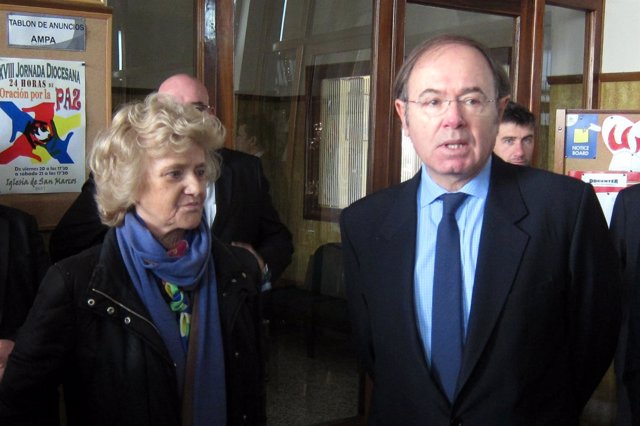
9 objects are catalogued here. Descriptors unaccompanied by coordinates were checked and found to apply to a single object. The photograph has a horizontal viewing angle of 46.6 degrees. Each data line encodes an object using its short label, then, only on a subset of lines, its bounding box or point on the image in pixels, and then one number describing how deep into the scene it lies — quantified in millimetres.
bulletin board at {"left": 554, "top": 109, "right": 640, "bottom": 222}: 3863
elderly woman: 1711
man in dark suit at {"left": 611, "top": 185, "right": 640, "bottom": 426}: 2500
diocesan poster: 2650
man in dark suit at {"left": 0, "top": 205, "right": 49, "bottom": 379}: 2264
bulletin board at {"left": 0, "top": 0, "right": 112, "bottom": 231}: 2674
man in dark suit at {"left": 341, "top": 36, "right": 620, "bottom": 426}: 1675
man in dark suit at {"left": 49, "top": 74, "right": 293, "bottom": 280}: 2611
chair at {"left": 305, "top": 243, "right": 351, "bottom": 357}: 3705
